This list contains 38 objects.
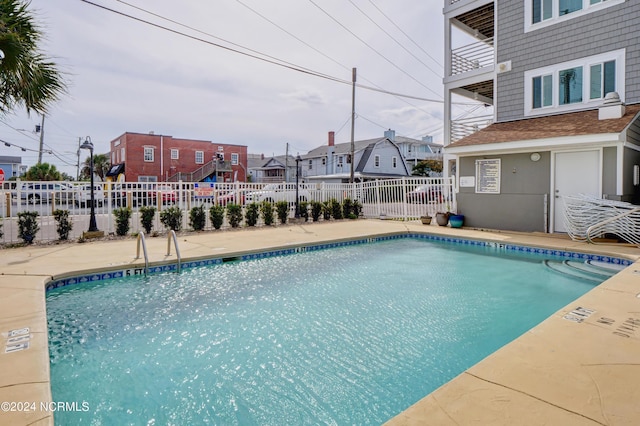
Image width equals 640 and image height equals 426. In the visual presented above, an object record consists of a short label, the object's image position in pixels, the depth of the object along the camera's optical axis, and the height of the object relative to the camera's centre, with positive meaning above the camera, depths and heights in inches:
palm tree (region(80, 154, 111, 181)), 1471.5 +153.5
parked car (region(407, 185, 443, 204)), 515.4 +8.4
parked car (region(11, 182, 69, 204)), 340.8 +10.5
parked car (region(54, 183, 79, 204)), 372.9 +13.6
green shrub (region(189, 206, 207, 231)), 426.6 -20.1
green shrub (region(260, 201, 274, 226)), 488.5 -15.1
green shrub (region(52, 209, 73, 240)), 348.6 -21.1
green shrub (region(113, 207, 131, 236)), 380.5 -18.6
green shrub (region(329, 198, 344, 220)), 570.6 -11.7
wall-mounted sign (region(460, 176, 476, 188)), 444.6 +23.8
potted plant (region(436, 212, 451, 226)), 464.5 -24.3
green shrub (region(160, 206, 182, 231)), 416.5 -19.3
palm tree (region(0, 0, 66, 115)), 218.5 +88.1
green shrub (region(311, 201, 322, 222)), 547.2 -14.0
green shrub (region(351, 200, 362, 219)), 598.9 -11.5
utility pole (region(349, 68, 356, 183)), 760.3 +210.8
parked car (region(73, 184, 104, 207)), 392.0 +12.8
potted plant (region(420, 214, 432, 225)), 490.3 -26.9
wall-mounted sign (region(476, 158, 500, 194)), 423.2 +29.0
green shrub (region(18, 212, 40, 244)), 333.1 -22.5
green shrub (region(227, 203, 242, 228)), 457.4 -16.5
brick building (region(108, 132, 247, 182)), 1236.6 +153.1
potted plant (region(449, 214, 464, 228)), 450.0 -25.0
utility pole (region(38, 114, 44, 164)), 1164.9 +199.9
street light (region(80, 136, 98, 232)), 371.4 -2.4
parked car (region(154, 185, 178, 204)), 438.2 +12.7
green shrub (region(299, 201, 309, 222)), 542.3 -13.9
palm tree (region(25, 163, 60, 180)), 1137.4 +96.3
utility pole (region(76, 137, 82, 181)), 1565.8 +135.0
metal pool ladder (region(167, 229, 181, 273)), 257.5 -36.6
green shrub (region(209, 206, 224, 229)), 440.8 -18.3
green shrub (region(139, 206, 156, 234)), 394.9 -16.2
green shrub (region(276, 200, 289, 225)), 505.7 -12.8
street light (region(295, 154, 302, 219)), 538.6 -12.3
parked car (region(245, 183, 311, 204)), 548.0 +11.7
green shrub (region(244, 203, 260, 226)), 474.6 -17.3
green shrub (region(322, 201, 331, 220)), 561.0 -16.0
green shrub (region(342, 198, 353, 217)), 586.9 -10.4
